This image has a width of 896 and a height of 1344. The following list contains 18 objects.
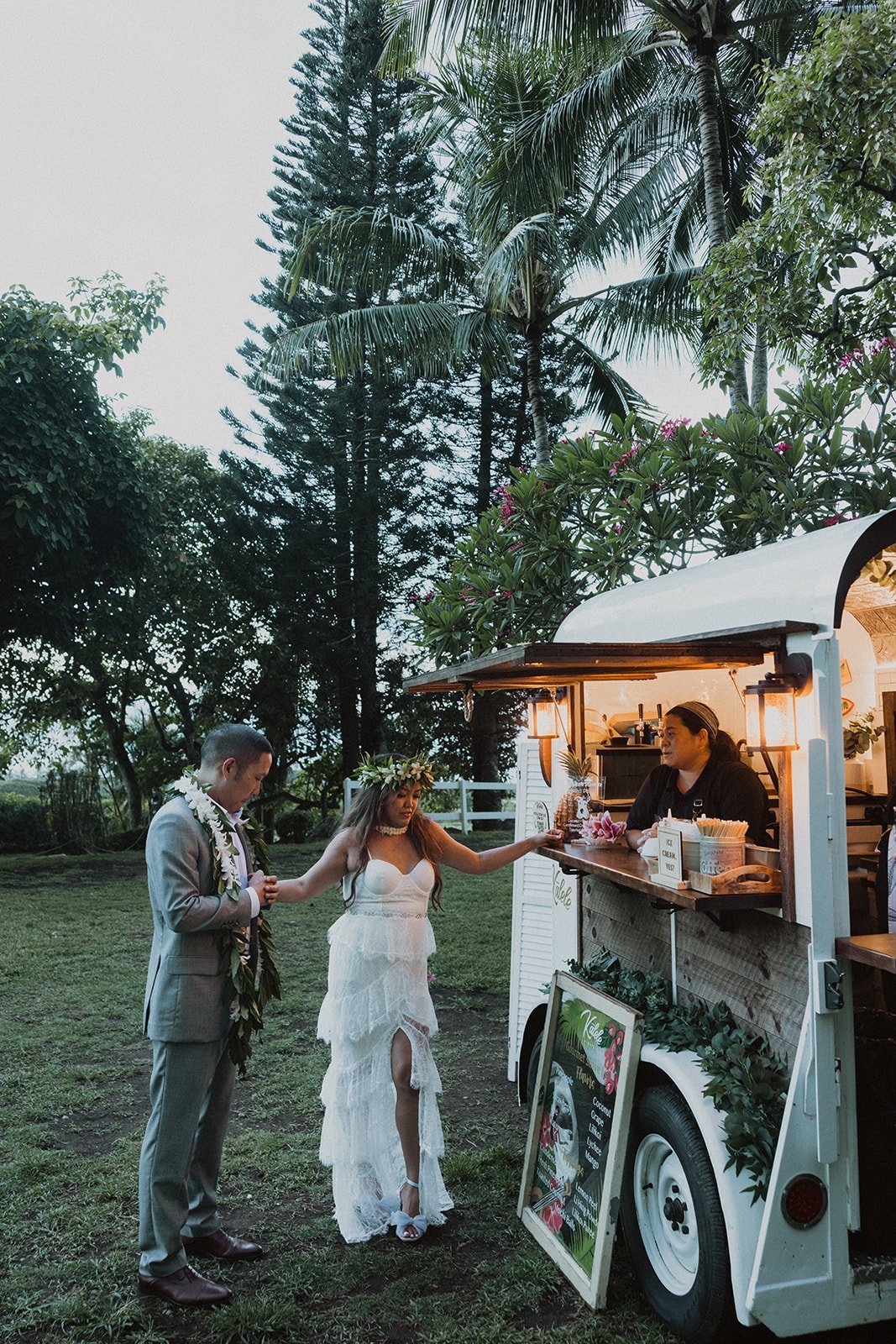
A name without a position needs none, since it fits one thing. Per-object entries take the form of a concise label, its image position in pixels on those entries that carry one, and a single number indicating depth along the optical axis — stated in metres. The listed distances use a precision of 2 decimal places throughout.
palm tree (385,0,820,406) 10.20
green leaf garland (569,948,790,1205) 3.06
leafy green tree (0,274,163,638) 13.07
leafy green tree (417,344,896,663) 6.68
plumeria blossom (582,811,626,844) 4.76
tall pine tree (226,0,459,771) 22.08
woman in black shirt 4.16
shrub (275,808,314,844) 20.36
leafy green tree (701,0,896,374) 5.96
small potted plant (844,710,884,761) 6.25
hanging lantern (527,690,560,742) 5.43
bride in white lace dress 4.19
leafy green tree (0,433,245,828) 19.70
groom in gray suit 3.59
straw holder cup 3.39
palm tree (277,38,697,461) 12.25
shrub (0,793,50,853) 19.19
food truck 3.02
